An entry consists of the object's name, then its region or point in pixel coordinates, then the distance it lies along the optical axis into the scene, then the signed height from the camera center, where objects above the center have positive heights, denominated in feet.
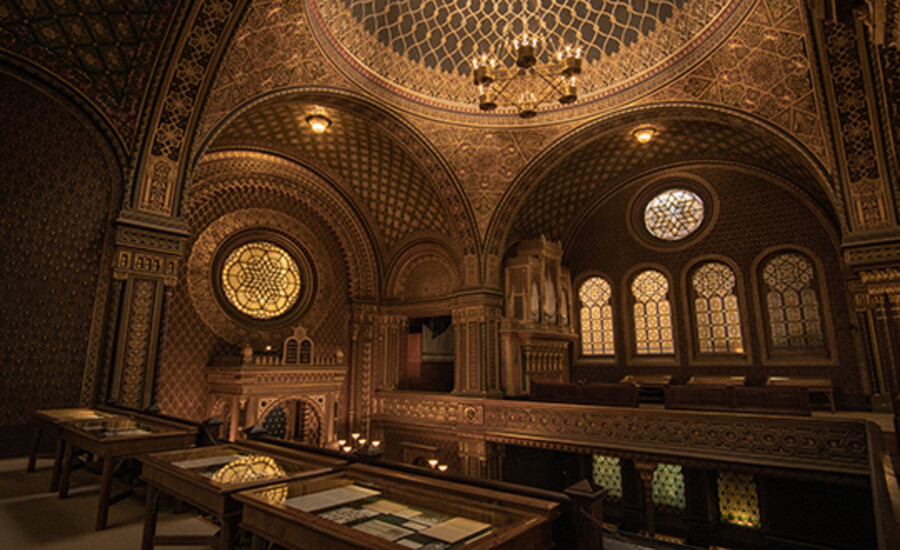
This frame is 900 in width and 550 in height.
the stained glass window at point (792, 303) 37.04 +4.29
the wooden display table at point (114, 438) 12.95 -2.09
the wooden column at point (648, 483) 30.31 -7.51
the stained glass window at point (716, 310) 40.06 +4.13
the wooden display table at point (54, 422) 16.37 -2.01
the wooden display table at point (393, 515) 6.95 -2.41
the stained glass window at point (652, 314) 43.24 +4.07
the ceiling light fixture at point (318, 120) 34.19 +16.77
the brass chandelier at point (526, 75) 24.19 +19.26
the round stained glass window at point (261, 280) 36.73 +6.35
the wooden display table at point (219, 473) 8.98 -2.28
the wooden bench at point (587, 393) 32.78 -2.26
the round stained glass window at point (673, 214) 42.78 +12.80
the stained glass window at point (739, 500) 34.76 -9.86
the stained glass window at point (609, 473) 40.65 -9.30
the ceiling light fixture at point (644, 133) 37.47 +17.22
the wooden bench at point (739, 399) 27.71 -2.27
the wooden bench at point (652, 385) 40.22 -1.96
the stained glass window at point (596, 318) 46.16 +3.99
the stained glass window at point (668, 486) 38.01 -9.68
